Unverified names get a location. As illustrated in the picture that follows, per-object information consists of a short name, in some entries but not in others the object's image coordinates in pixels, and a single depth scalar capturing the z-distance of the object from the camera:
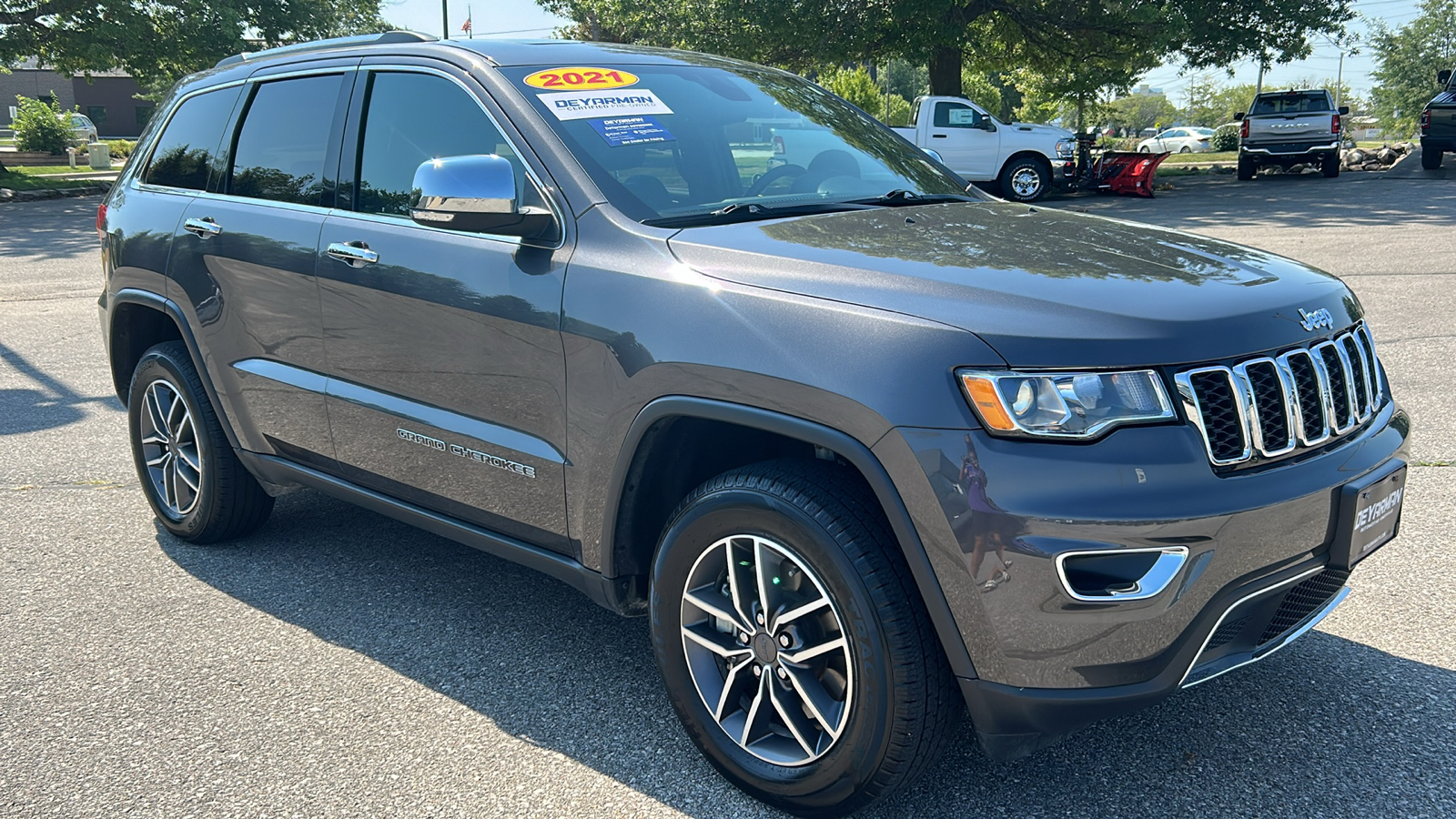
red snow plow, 20.89
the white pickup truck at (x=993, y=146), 20.89
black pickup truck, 21.21
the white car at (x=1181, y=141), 55.69
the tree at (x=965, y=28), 21.72
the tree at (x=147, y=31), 25.72
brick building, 73.06
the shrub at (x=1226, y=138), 47.31
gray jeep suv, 2.28
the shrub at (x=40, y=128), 34.00
